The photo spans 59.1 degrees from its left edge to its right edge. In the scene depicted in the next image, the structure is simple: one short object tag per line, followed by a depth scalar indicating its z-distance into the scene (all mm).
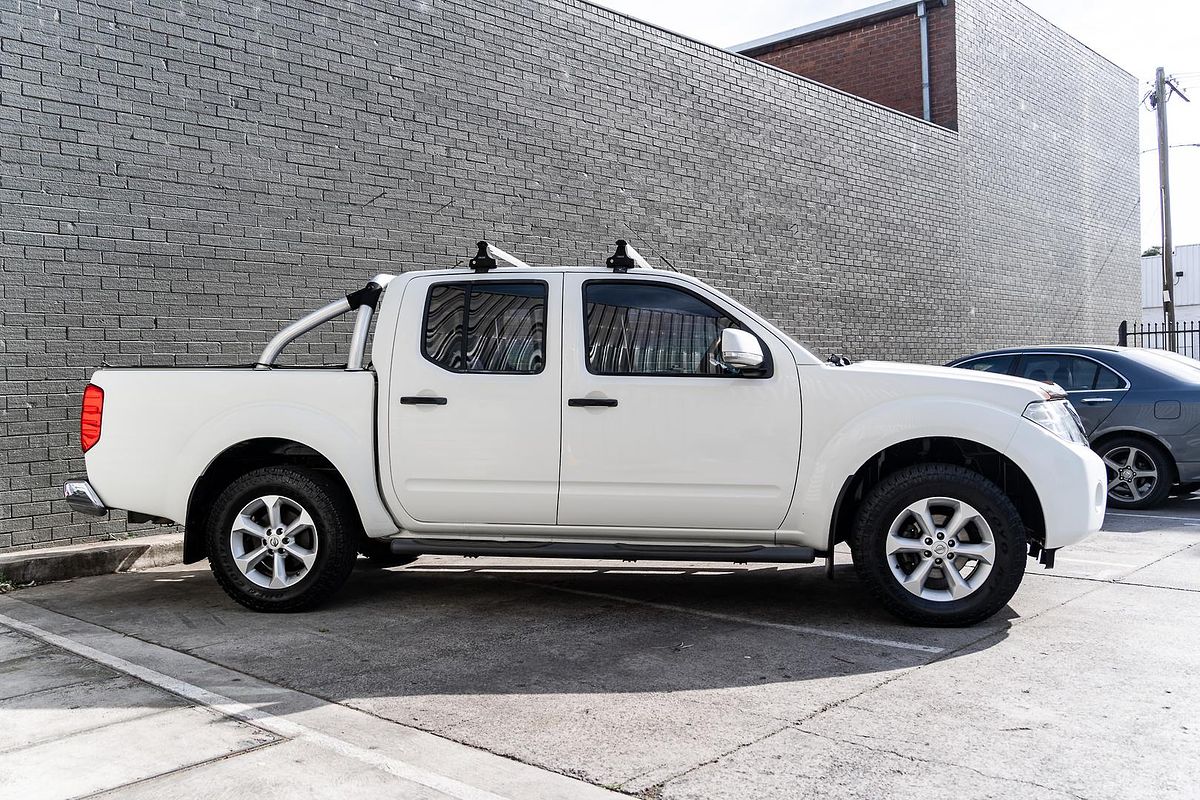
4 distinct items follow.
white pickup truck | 5895
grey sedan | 10077
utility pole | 23969
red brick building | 18250
